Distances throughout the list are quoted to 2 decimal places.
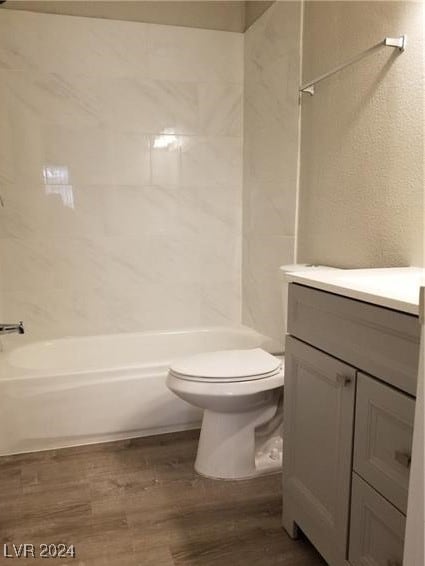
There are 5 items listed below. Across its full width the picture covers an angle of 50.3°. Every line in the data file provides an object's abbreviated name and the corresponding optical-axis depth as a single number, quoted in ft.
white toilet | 5.77
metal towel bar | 5.07
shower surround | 8.26
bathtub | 6.71
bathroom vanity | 3.22
